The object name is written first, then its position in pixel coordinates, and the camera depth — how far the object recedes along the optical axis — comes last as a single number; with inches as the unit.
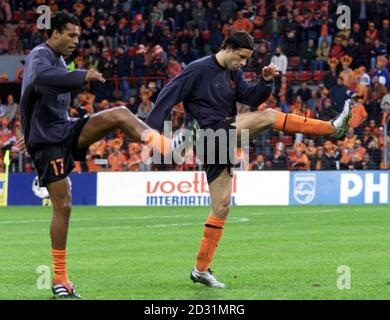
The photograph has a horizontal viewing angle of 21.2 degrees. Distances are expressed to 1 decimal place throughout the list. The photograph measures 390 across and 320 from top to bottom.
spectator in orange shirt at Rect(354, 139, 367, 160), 1027.9
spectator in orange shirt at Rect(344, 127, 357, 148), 1034.0
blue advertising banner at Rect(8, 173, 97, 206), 1089.6
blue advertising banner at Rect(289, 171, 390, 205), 1013.8
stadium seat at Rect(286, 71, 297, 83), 1191.3
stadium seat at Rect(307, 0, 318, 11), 1264.8
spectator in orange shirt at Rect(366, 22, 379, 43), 1197.1
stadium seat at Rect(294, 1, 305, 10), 1272.1
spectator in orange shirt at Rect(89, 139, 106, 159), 1098.1
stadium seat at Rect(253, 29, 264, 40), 1266.0
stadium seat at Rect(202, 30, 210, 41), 1283.3
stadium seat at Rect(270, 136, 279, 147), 1067.3
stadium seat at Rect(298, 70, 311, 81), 1189.7
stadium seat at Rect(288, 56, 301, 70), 1210.6
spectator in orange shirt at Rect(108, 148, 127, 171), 1086.4
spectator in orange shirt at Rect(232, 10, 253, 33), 1259.8
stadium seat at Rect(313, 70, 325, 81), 1179.7
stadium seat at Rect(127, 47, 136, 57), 1300.1
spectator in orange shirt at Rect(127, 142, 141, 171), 1081.4
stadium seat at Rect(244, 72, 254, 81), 1202.2
